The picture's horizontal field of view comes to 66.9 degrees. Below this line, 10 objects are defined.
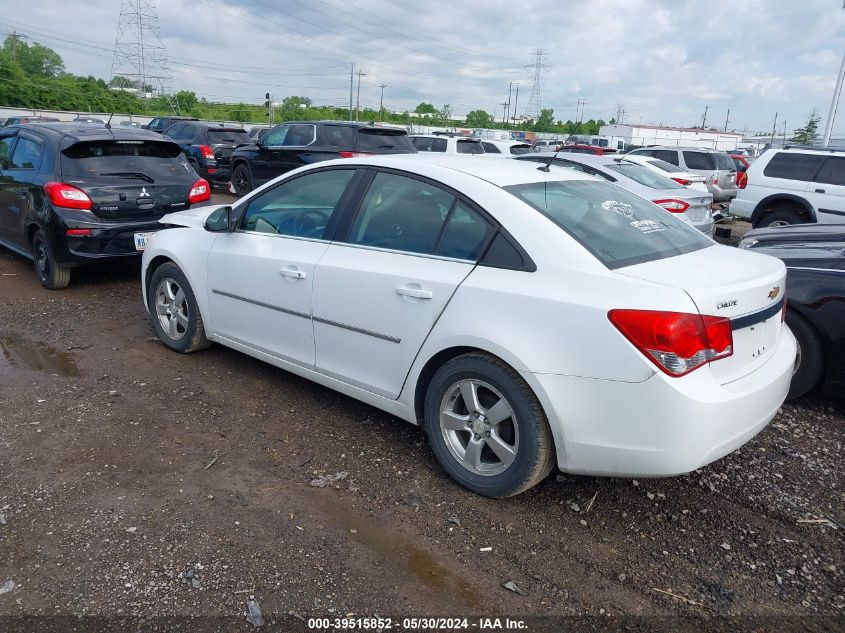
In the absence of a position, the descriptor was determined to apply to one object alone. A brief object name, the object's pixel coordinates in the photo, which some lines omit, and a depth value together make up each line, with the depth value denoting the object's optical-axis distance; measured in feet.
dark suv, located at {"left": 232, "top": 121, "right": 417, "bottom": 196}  39.04
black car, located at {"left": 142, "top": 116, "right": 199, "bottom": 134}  75.46
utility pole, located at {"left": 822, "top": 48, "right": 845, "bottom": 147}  78.25
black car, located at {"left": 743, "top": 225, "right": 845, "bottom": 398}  14.14
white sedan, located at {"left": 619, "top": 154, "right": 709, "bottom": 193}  40.61
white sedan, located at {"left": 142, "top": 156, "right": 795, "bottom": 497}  8.82
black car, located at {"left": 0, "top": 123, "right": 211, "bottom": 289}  21.09
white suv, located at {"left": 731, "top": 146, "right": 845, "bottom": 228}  34.09
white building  184.24
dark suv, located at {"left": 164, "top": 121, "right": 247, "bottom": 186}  54.03
